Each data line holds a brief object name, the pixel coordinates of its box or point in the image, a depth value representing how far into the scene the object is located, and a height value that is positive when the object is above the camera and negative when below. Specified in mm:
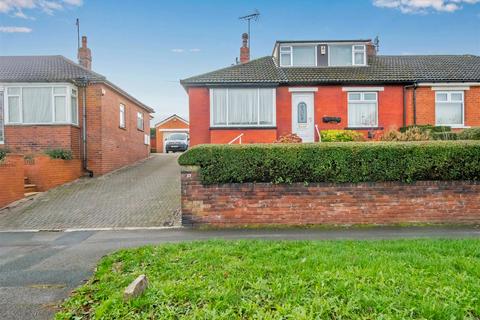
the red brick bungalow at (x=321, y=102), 14977 +2190
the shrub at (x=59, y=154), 13251 -73
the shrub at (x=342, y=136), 12375 +504
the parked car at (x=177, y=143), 27969 +667
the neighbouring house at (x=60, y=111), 14062 +1833
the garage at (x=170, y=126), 41906 +3243
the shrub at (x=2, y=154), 11264 -47
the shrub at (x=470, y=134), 10852 +470
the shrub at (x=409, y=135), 11273 +472
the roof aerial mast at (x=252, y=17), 21703 +8776
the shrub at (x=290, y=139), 11516 +387
